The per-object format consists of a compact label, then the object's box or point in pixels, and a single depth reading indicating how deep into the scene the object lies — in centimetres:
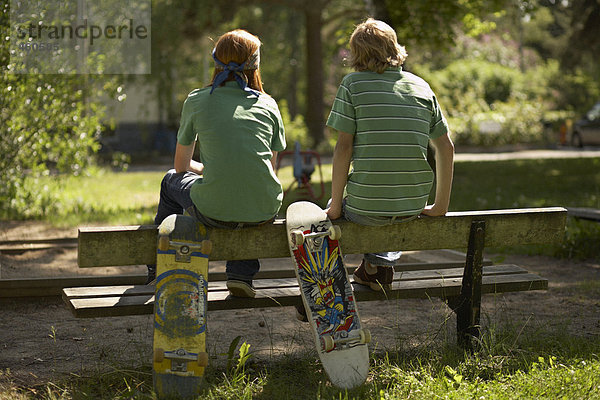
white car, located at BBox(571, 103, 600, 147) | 2567
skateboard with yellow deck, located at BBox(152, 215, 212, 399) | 342
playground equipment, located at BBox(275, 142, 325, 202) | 1122
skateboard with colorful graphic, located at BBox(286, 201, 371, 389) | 360
